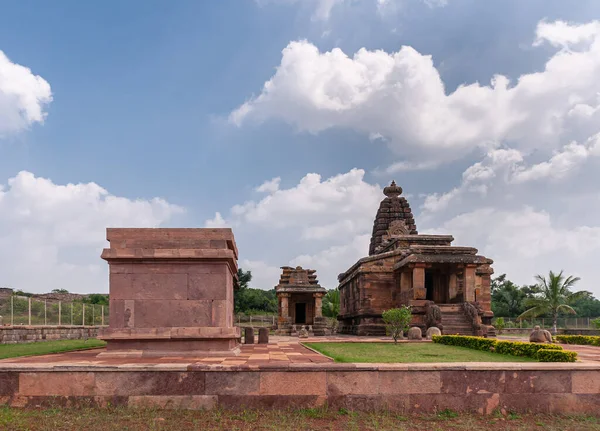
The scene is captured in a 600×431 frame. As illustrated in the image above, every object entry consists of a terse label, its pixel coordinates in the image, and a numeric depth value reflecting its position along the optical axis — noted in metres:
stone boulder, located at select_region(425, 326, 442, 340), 21.08
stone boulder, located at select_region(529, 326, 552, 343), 14.65
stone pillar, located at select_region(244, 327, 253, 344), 16.44
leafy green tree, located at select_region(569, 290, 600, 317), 68.94
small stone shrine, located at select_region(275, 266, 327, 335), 41.27
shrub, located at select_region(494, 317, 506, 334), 36.72
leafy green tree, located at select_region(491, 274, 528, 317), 56.84
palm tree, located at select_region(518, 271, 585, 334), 43.25
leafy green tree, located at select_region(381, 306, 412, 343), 18.20
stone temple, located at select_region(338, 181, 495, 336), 24.69
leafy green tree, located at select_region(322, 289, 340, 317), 56.25
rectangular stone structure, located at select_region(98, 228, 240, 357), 10.55
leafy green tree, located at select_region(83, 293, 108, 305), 61.38
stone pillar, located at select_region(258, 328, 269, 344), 16.75
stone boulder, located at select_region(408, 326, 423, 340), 20.28
